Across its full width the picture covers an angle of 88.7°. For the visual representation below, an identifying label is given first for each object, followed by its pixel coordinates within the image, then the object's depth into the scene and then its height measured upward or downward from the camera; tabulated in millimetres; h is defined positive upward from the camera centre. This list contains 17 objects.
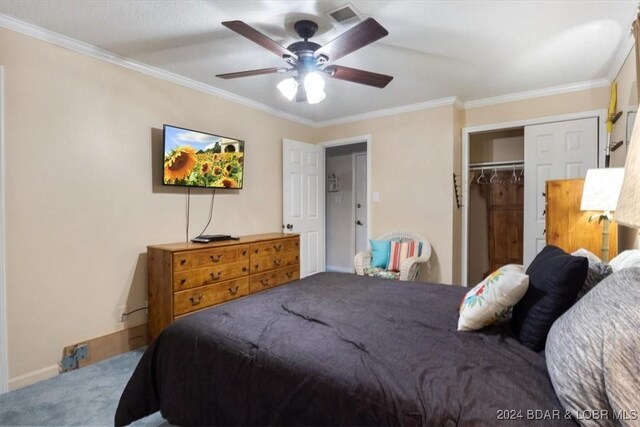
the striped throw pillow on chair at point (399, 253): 3645 -545
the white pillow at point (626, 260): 1355 -246
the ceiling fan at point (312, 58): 1856 +940
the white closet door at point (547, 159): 3279 +468
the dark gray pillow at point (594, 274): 1385 -304
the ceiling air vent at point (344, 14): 1993 +1199
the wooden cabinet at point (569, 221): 2512 -138
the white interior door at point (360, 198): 5691 +114
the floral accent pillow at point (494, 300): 1340 -405
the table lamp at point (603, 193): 2038 +65
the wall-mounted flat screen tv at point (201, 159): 2900 +443
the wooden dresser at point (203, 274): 2604 -605
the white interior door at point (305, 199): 4234 +80
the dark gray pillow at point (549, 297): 1218 -359
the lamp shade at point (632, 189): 535 +26
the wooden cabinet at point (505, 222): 4230 -236
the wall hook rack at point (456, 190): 3747 +162
